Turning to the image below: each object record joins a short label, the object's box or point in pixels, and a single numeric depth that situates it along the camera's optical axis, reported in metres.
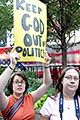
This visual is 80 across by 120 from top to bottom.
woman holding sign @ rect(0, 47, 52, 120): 2.60
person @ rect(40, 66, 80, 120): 2.46
